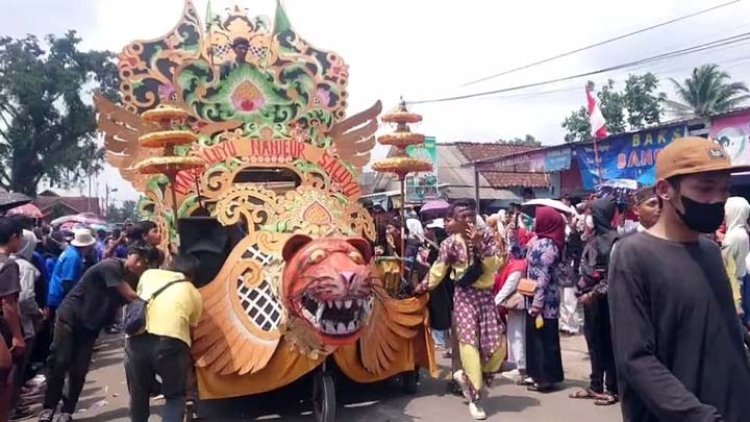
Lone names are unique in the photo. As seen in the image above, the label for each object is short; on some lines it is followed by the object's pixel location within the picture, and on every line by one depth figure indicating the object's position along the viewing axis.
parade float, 5.02
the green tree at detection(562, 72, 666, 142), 25.02
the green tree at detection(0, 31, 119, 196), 27.62
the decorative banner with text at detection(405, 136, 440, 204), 21.12
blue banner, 12.02
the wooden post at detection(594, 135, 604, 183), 12.78
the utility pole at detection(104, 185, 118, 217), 56.62
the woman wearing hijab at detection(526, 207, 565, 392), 6.02
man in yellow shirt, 4.37
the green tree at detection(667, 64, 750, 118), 23.44
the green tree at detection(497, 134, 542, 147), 40.12
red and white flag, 12.48
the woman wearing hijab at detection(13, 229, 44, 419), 5.43
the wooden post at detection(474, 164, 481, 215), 16.97
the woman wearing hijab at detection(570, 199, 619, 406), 5.54
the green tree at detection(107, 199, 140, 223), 63.79
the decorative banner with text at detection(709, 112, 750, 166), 10.59
